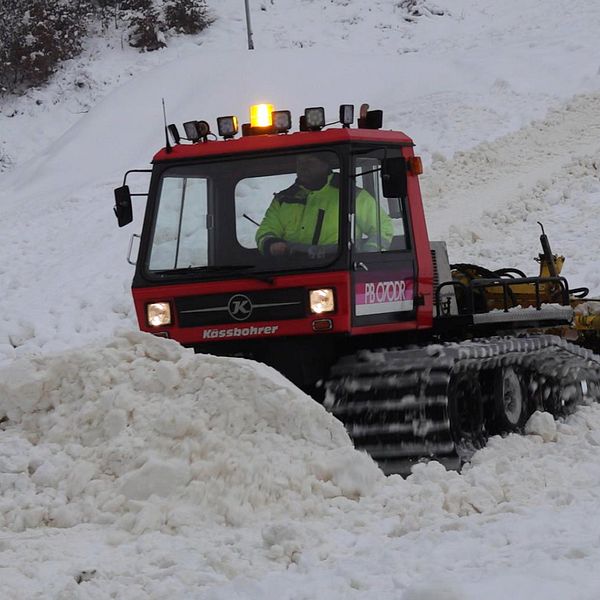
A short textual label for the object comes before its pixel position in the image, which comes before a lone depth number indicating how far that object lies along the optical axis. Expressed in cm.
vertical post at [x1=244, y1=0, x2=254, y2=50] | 5155
